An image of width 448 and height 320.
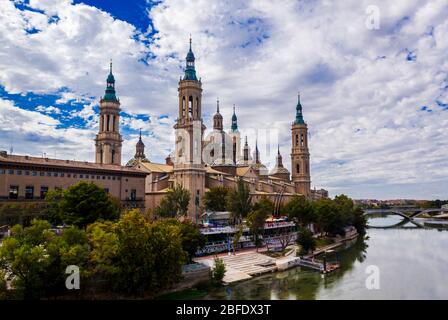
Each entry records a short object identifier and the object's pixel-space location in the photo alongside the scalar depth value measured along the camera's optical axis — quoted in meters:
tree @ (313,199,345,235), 73.94
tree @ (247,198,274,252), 57.19
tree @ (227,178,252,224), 65.00
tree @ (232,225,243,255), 52.30
